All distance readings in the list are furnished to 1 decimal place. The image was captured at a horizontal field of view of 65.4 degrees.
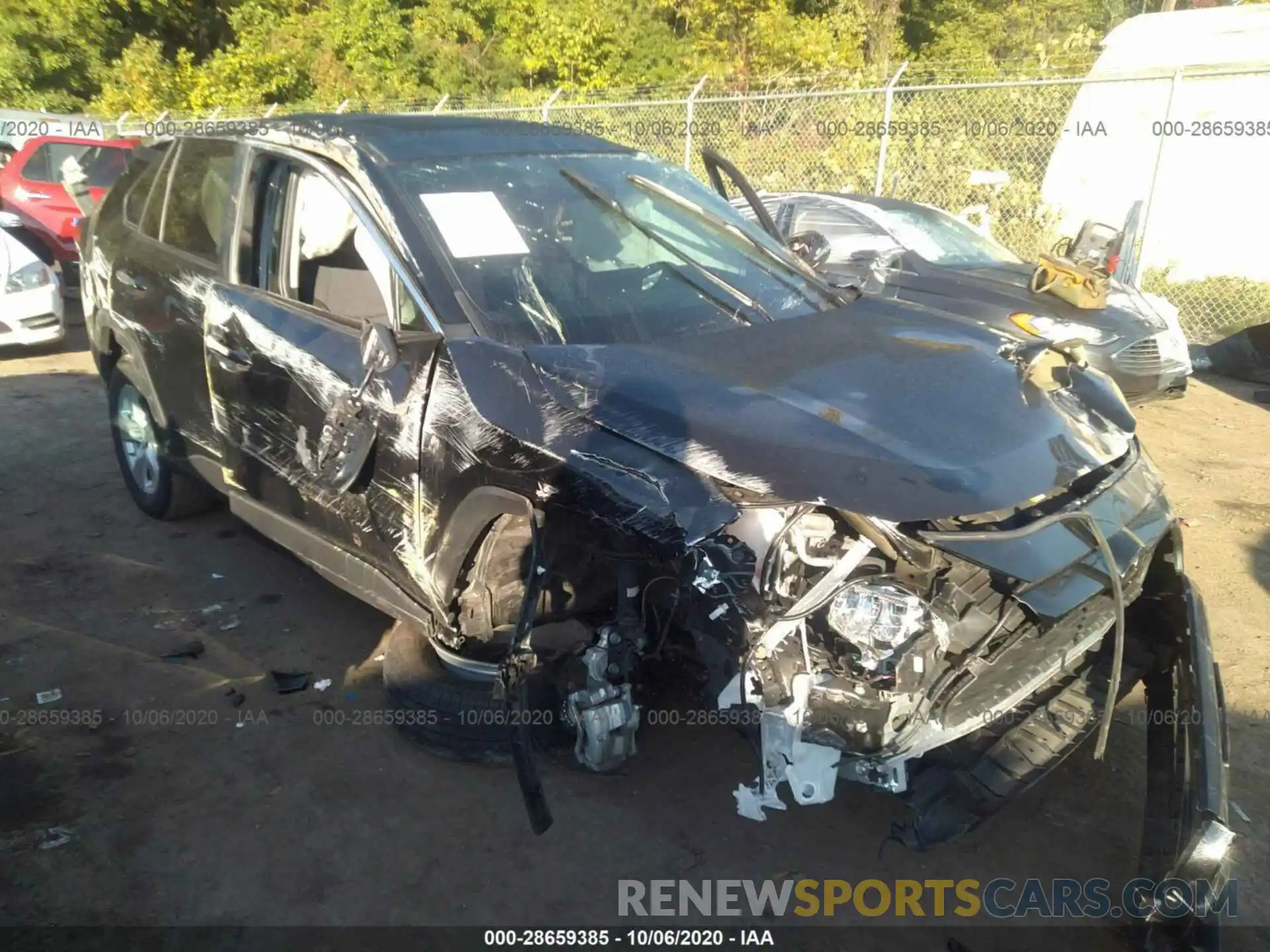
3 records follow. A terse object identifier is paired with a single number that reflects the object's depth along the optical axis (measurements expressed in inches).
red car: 441.4
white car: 331.6
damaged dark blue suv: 96.4
